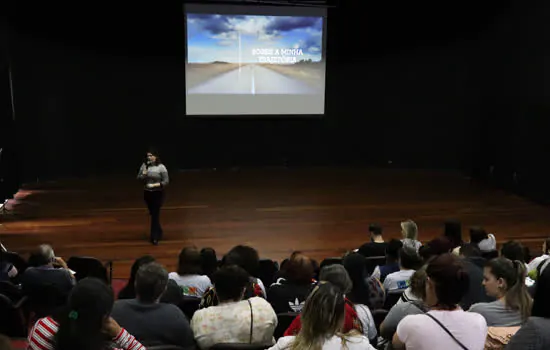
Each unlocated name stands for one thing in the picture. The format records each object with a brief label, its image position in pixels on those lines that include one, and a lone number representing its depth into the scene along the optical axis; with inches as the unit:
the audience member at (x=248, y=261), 157.2
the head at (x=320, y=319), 88.7
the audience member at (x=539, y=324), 79.7
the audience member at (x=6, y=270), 190.9
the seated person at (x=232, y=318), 119.0
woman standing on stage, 292.5
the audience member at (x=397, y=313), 118.2
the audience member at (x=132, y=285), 158.4
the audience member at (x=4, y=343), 62.3
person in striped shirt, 68.0
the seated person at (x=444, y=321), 91.8
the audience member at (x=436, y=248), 188.4
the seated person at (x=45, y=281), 141.3
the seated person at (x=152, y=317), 115.0
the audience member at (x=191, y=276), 172.6
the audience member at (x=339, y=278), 114.3
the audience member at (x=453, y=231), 230.2
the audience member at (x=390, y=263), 193.9
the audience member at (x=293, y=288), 152.1
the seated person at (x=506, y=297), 123.1
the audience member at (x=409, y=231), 223.9
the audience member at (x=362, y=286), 158.9
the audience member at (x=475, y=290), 159.5
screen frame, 478.9
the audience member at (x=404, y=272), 176.4
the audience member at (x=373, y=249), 227.5
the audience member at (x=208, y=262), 184.5
